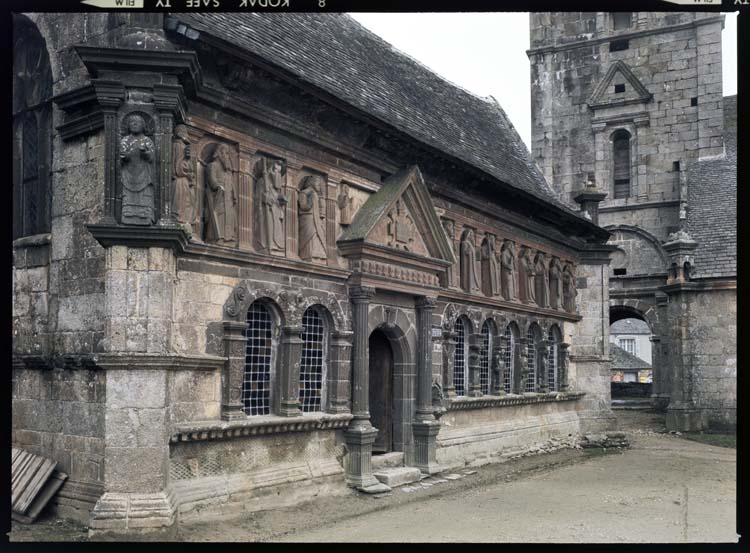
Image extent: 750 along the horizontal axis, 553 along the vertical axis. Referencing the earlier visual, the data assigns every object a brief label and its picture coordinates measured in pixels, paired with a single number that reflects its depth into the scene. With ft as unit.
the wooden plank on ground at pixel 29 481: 33.01
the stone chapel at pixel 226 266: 30.99
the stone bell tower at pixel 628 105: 98.22
